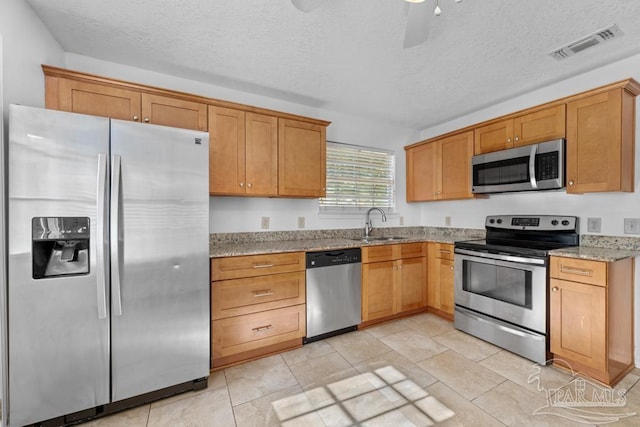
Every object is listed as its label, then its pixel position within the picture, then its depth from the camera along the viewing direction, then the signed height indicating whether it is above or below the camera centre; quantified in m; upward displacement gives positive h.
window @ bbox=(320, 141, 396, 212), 3.48 +0.45
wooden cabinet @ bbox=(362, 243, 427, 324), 2.91 -0.76
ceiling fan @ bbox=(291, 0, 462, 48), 1.41 +1.06
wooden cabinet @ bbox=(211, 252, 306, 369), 2.18 -0.79
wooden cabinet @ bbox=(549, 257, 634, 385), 1.95 -0.78
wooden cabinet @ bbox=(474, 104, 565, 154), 2.44 +0.81
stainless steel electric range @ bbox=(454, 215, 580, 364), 2.26 -0.63
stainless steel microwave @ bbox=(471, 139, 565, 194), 2.41 +0.42
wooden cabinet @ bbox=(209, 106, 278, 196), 2.43 +0.55
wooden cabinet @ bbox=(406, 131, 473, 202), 3.21 +0.56
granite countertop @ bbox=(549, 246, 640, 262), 1.95 -0.31
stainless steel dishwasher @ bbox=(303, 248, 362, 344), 2.59 -0.79
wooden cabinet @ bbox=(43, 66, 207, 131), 1.92 +0.84
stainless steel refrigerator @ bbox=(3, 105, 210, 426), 1.50 -0.31
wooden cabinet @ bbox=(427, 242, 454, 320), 3.08 -0.78
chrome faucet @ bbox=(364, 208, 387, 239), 3.53 -0.16
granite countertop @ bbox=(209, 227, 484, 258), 2.41 -0.32
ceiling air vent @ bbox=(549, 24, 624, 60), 1.91 +1.26
